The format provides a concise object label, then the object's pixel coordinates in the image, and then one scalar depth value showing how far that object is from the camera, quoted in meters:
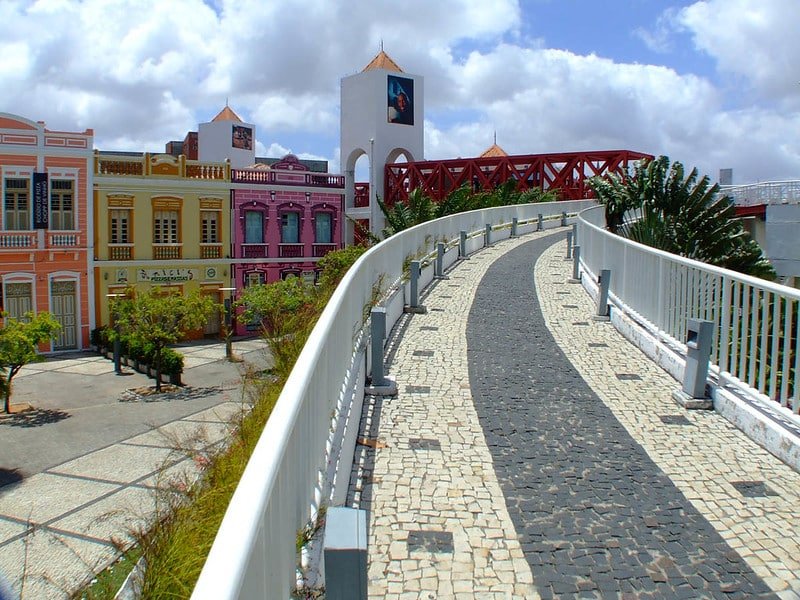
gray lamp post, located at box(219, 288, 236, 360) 33.62
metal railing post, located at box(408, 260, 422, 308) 13.91
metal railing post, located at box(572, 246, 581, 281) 18.16
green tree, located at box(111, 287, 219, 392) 27.83
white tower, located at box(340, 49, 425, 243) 53.34
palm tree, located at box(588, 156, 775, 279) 17.06
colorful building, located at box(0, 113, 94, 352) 34.56
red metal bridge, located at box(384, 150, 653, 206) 48.84
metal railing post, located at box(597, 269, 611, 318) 13.30
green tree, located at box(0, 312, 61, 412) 23.38
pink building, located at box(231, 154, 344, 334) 42.75
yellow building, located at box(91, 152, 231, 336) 37.69
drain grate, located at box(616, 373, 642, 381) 9.46
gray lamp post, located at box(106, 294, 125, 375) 30.67
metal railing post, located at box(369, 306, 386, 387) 8.69
